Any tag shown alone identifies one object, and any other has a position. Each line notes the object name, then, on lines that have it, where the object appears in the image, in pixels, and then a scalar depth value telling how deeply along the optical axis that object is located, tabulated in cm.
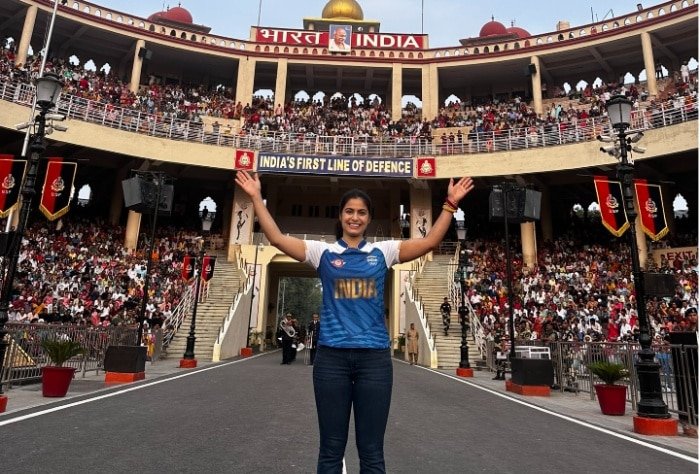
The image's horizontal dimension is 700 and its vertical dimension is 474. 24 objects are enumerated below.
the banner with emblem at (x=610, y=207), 1797
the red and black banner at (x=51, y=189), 1970
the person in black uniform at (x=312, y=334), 1596
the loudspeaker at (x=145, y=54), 3297
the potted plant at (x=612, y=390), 860
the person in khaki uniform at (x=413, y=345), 2112
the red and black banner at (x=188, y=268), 2167
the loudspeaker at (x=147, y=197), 1347
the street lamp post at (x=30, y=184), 782
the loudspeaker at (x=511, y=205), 1469
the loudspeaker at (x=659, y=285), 762
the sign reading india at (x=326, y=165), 2912
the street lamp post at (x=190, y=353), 1547
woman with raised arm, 262
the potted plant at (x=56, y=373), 834
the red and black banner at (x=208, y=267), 2081
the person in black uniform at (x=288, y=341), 1752
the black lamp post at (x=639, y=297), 710
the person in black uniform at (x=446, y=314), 2098
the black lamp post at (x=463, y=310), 1608
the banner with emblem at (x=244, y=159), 2906
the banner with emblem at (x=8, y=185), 1859
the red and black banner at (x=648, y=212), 1964
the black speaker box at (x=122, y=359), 1112
